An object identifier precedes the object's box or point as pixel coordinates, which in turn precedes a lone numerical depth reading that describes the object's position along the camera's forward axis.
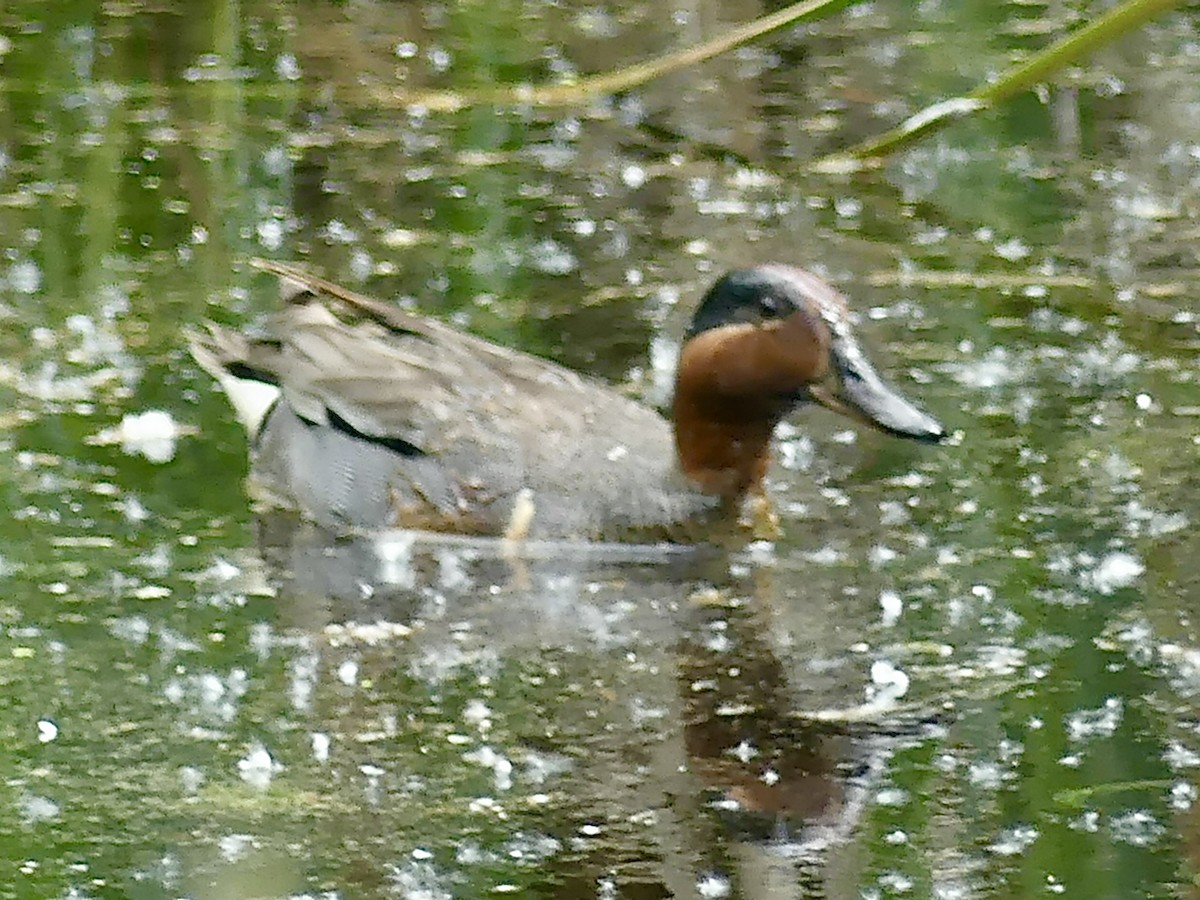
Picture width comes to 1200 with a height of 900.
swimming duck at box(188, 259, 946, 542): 11.60
